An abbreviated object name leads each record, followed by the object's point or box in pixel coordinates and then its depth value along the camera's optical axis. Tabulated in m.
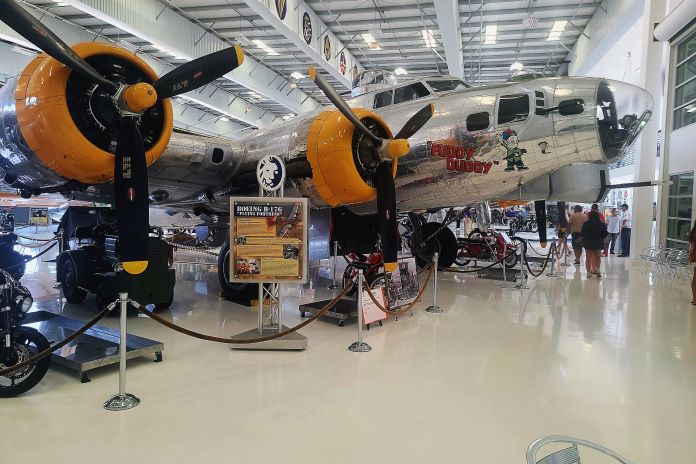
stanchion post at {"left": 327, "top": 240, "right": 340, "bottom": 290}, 8.66
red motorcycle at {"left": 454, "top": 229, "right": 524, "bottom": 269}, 11.68
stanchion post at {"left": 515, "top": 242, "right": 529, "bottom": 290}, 9.40
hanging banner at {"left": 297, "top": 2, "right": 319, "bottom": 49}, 13.02
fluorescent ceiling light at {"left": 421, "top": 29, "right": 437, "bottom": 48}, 15.72
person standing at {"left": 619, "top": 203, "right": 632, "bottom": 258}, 17.50
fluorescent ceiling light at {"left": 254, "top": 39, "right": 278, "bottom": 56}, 16.58
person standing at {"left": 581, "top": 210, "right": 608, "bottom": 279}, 11.47
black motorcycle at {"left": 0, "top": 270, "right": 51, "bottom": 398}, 3.67
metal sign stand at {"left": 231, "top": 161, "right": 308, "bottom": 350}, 5.16
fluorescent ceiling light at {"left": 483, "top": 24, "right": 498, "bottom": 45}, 15.77
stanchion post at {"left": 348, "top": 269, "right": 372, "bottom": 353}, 5.18
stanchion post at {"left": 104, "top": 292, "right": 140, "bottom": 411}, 3.63
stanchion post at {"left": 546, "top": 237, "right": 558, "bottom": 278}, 11.30
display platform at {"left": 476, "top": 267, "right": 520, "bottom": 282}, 10.46
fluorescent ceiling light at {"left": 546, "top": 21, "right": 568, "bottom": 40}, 15.65
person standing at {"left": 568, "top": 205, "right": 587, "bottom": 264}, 13.69
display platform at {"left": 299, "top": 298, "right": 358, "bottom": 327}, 6.36
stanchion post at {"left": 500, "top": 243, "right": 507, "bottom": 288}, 9.80
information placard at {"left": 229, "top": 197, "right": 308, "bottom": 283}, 5.28
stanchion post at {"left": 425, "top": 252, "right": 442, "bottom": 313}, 7.19
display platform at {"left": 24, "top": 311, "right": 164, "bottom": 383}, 4.15
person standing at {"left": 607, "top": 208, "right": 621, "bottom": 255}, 17.12
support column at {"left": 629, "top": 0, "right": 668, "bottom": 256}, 13.88
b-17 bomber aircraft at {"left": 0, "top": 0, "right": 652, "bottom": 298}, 4.14
